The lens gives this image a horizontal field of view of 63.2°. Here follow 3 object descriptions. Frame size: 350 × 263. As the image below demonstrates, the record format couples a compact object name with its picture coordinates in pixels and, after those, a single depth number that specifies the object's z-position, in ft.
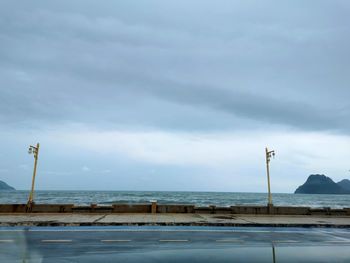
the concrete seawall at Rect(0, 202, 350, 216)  69.56
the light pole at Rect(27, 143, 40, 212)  74.59
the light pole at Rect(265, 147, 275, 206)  79.92
